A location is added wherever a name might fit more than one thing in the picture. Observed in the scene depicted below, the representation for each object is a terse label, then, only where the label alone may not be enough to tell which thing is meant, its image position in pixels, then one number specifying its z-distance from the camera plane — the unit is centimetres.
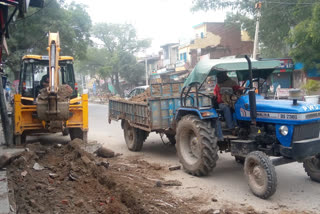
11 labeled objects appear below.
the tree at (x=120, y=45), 4728
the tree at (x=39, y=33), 2156
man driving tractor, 671
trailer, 838
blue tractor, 543
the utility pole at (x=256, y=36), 1945
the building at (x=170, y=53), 4542
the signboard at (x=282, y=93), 1847
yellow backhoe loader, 838
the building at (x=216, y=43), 3656
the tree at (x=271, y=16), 2264
